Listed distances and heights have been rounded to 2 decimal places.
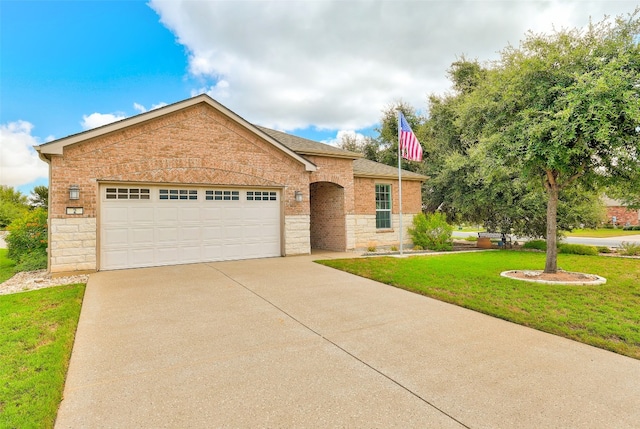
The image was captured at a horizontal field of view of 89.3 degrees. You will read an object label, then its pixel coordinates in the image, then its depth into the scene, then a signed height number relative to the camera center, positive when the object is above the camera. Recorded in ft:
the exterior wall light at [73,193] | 29.66 +3.00
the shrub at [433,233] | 50.42 -2.12
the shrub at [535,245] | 53.62 -4.56
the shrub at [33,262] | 34.30 -3.81
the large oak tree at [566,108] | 21.71 +8.06
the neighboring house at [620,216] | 136.54 -0.01
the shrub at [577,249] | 47.29 -4.85
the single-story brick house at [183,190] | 30.14 +3.67
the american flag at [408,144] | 39.27 +9.25
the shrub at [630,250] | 45.09 -4.90
